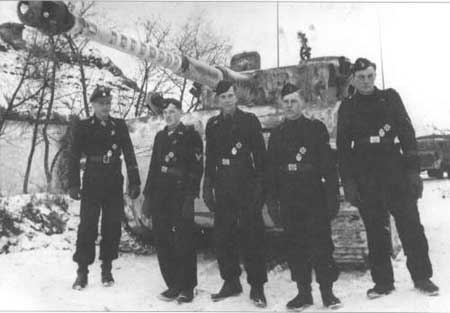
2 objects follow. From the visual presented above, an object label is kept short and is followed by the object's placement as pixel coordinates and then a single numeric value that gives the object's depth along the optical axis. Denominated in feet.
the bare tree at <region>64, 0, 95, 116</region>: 37.55
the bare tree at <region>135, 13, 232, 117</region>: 48.21
